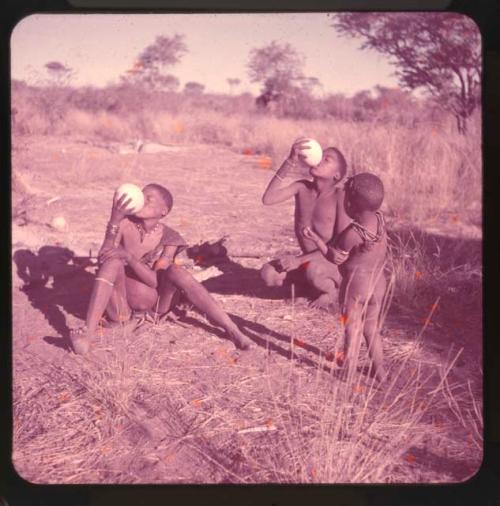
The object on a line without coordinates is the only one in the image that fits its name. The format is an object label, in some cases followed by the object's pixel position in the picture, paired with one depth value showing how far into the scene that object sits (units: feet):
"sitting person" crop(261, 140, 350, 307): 11.32
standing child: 9.70
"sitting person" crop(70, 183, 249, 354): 10.40
